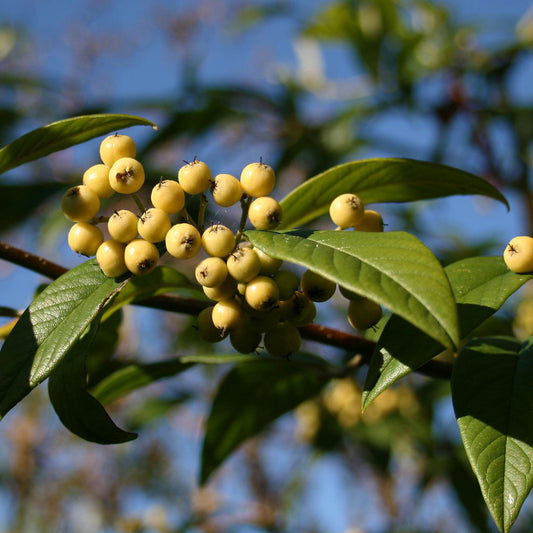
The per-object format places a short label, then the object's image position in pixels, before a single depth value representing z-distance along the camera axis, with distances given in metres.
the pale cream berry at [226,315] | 0.34
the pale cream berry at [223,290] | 0.34
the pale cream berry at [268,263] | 0.34
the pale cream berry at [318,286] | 0.34
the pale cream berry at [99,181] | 0.35
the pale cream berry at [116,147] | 0.35
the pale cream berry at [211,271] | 0.33
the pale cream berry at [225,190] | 0.35
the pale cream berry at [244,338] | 0.34
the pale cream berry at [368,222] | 0.35
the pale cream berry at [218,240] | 0.33
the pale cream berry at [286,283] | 0.34
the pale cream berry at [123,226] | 0.34
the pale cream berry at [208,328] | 0.35
